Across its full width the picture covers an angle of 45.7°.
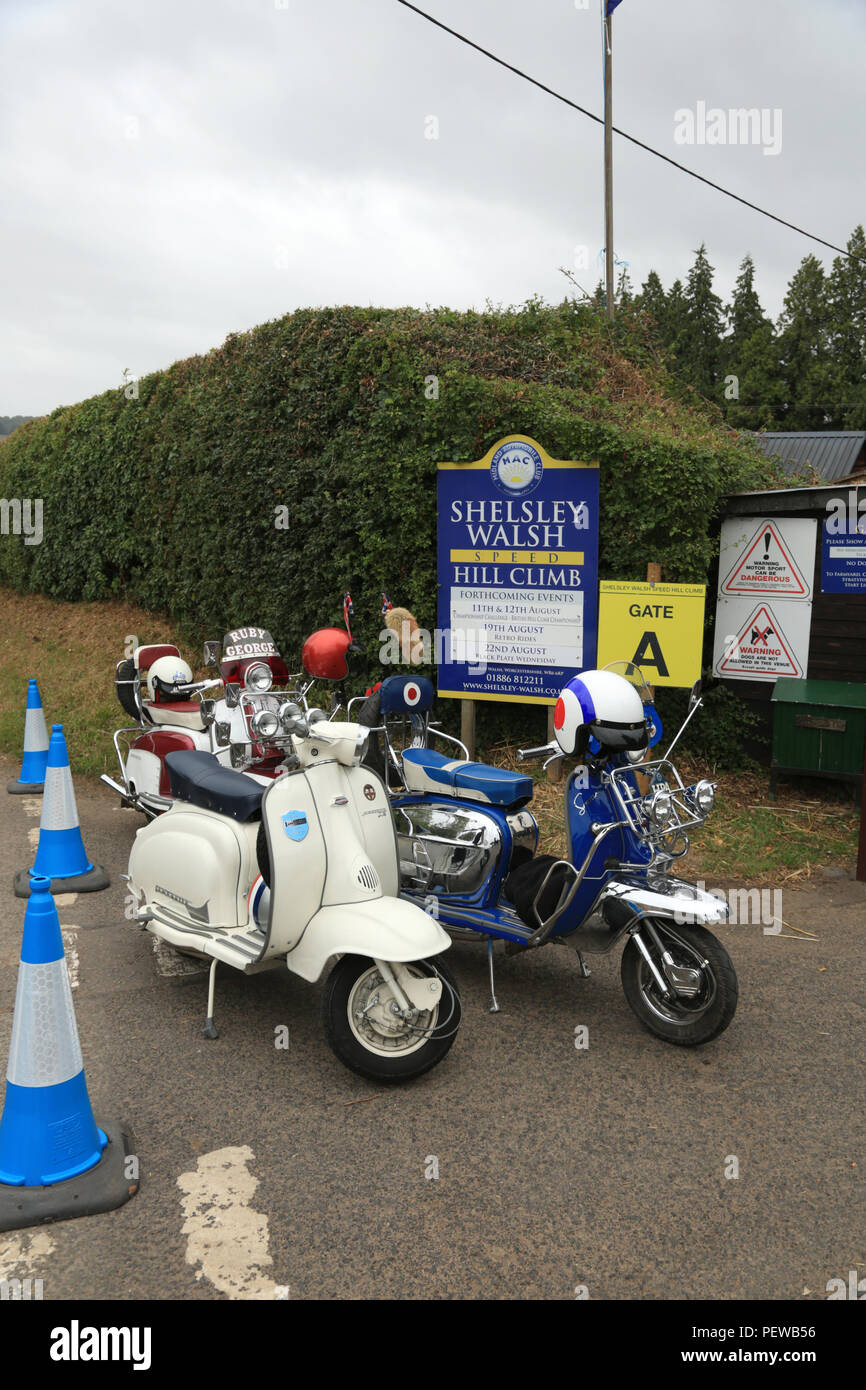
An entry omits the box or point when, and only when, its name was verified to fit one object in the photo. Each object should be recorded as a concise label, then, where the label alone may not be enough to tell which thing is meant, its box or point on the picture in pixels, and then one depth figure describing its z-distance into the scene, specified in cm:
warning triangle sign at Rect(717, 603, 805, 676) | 770
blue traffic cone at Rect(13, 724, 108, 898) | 565
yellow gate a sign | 715
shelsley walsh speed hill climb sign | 757
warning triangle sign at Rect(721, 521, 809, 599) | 761
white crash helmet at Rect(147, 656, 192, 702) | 703
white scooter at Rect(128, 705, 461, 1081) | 370
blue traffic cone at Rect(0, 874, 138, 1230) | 308
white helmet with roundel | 416
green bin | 706
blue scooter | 396
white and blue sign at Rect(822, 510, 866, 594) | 732
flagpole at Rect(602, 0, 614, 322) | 1323
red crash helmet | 557
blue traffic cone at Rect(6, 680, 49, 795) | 836
